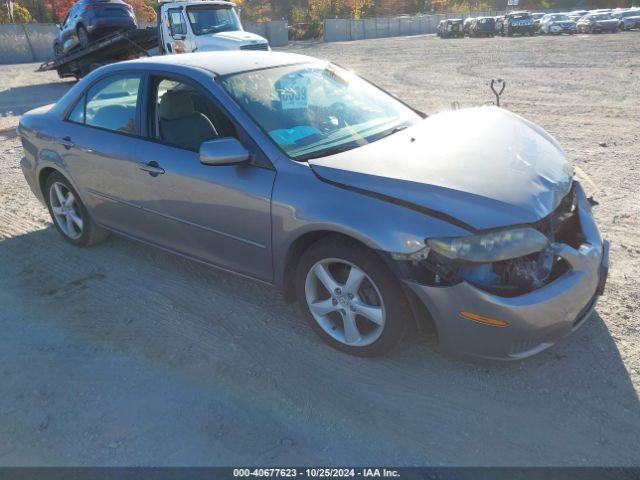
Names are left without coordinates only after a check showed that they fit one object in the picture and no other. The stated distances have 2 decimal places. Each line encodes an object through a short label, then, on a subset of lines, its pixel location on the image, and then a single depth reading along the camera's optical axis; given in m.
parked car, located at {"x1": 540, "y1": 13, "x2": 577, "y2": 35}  36.38
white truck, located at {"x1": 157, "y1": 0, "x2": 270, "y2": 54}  13.42
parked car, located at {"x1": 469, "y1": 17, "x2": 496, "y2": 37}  39.91
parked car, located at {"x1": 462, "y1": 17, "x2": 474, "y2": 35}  41.50
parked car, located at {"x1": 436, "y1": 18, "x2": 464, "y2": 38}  41.91
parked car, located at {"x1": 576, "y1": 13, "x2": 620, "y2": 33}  34.85
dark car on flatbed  16.30
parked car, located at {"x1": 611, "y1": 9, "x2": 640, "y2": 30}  35.38
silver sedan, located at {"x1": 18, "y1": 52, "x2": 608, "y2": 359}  2.61
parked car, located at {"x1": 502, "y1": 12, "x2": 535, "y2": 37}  37.94
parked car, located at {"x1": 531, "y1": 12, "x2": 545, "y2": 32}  38.23
